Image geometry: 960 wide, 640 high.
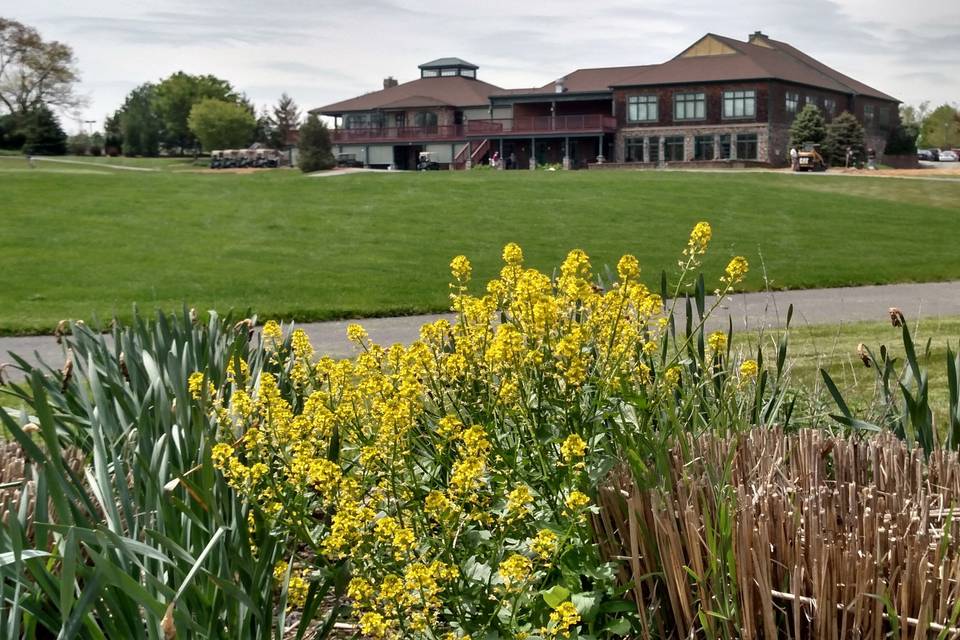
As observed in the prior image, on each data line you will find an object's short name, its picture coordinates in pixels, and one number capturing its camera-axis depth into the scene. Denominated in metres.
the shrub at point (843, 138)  63.41
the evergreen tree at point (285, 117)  103.00
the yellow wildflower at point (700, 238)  3.75
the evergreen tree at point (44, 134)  84.19
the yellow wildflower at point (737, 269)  3.70
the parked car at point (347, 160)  78.68
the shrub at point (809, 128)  64.19
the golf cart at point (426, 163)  72.81
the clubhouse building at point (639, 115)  70.12
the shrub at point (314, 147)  60.31
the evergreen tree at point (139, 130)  101.00
